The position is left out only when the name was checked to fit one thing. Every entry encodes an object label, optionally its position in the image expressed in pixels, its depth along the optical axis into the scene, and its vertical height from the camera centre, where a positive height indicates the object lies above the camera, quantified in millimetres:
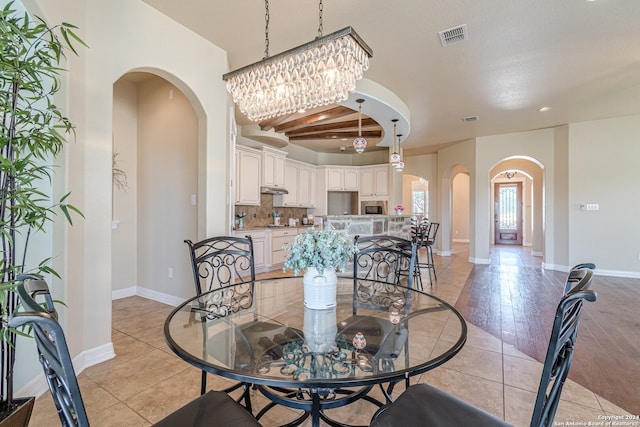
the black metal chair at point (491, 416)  836 -726
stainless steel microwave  7845 +152
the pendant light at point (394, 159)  5348 +1032
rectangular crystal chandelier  2035 +1079
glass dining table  976 -532
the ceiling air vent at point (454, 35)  2852 +1817
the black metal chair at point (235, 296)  1419 -524
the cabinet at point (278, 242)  5965 -573
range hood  6051 +519
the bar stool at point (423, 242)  4895 -482
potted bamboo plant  1190 +213
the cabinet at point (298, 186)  6789 +711
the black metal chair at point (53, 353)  624 -324
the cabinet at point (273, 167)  6055 +1013
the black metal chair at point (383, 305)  1166 -531
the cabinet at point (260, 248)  5555 -657
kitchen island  4500 -148
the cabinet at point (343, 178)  7766 +975
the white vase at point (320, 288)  1490 -380
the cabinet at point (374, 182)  7742 +889
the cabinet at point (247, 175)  5543 +763
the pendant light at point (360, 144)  4391 +1073
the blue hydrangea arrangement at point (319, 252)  1443 -190
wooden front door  11031 +74
